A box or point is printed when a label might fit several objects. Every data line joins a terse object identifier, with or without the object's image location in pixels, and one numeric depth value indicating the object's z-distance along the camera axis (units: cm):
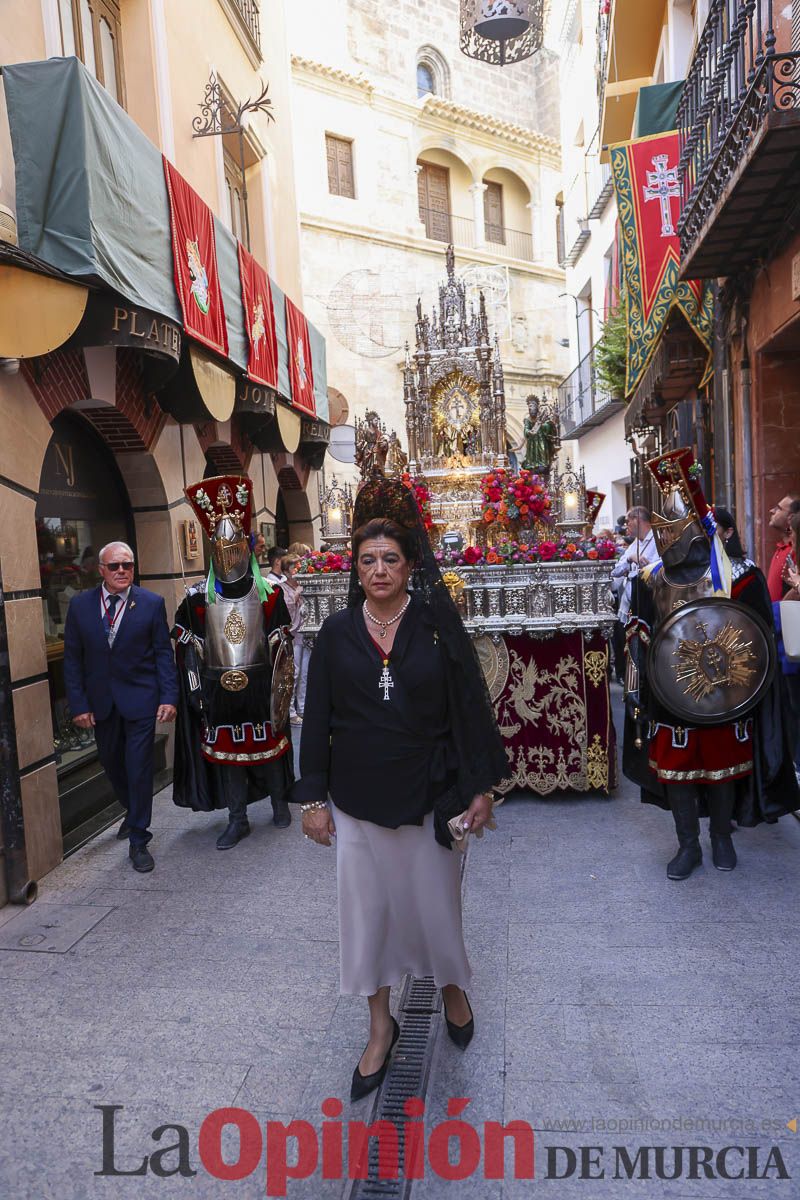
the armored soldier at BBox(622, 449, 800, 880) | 434
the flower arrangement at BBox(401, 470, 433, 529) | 687
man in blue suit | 521
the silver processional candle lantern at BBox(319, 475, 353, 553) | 812
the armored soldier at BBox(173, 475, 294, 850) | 550
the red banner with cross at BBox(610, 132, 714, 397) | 923
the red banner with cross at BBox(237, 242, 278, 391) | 898
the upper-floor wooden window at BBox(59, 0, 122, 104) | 671
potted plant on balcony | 1398
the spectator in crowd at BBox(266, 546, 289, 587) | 953
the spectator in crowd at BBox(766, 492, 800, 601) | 598
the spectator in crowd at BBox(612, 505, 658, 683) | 821
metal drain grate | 252
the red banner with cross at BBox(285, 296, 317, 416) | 1139
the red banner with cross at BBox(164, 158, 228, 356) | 666
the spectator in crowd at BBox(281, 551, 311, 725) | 909
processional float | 588
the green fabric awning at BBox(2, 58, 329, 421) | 503
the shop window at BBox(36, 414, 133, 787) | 671
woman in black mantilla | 288
